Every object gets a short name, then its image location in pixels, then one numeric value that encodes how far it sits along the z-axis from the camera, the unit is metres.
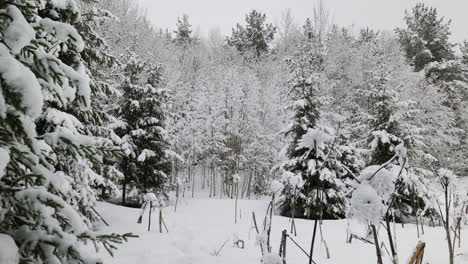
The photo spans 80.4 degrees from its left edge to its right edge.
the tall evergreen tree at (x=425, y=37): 23.45
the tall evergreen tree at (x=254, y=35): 28.03
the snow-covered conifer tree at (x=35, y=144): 1.19
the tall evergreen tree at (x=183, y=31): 30.47
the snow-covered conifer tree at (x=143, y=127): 11.23
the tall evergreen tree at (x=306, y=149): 9.95
